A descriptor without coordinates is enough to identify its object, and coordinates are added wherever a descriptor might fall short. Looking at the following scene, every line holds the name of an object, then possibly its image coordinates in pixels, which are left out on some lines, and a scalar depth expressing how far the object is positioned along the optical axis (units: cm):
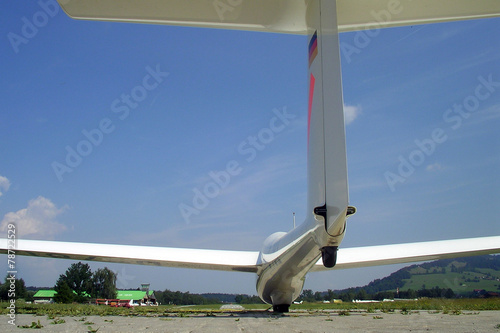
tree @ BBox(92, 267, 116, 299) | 4885
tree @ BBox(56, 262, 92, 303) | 4953
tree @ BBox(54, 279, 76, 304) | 3409
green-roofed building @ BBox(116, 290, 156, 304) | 5086
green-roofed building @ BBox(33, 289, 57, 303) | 5309
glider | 530
